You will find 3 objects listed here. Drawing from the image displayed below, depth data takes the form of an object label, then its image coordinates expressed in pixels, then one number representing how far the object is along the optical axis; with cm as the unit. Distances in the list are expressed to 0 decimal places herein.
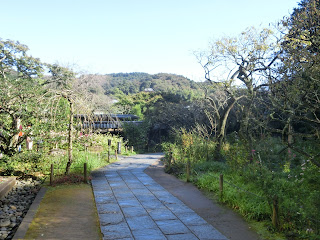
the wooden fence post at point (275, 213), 461
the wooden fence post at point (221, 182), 674
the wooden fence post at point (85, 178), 870
